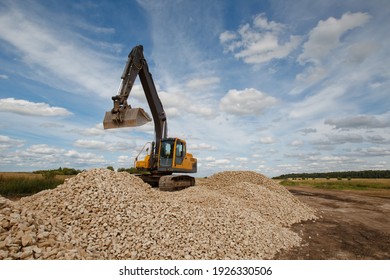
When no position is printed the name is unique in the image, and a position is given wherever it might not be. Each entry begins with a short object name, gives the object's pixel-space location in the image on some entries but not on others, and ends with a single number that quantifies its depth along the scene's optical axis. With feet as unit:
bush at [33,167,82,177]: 56.12
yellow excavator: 36.27
